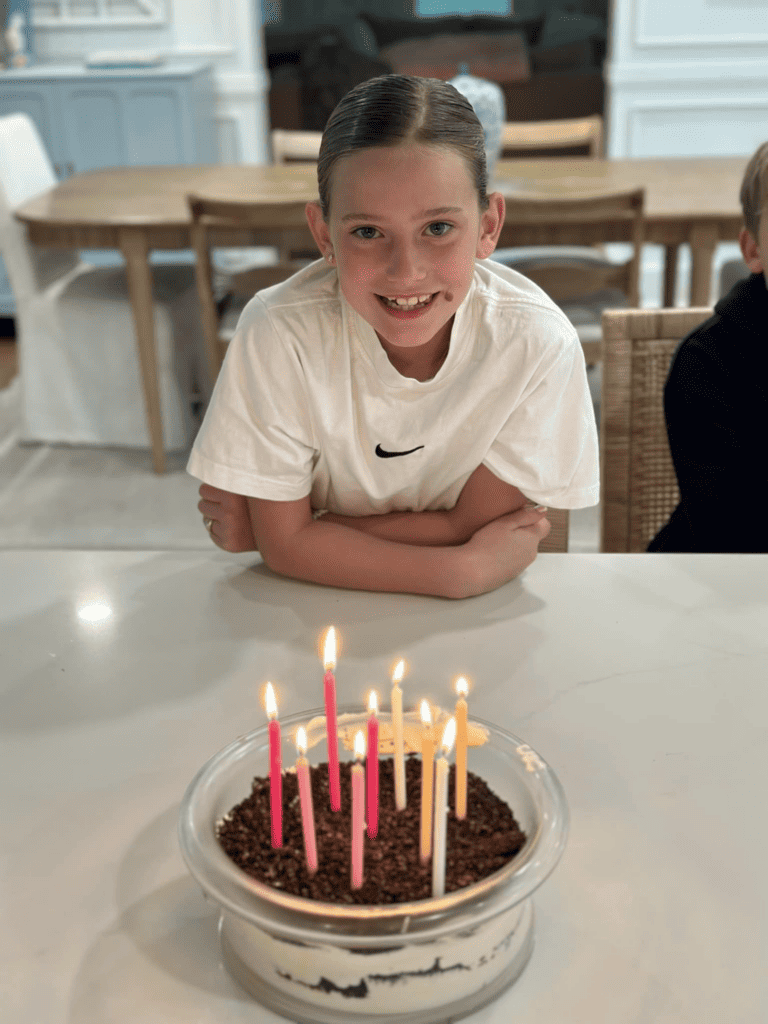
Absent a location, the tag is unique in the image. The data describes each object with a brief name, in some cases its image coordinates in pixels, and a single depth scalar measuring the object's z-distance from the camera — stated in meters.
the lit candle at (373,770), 0.56
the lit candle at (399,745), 0.61
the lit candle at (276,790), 0.57
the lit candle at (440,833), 0.52
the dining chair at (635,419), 1.37
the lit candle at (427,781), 0.56
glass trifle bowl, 0.50
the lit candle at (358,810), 0.51
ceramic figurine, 4.34
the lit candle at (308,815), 0.54
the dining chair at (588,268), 2.51
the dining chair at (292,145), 3.54
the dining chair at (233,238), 2.60
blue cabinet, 4.19
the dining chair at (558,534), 1.24
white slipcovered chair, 3.06
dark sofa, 4.62
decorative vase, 2.73
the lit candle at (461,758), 0.58
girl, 0.95
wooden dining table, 2.66
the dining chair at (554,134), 3.46
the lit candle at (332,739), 0.59
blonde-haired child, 1.29
